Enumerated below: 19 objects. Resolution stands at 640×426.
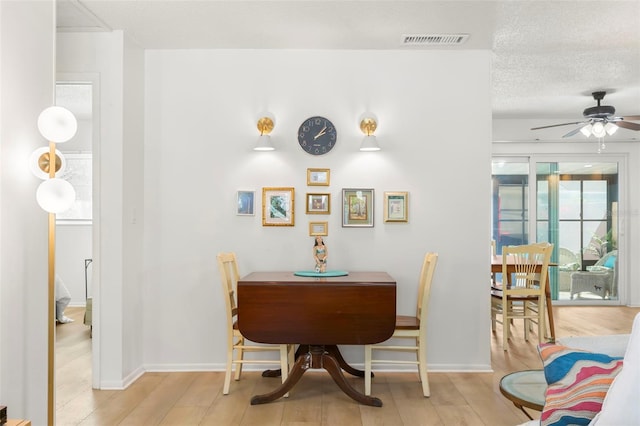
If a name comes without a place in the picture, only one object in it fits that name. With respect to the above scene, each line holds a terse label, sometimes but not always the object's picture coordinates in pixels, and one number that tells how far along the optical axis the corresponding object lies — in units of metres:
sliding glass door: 6.58
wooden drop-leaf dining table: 3.03
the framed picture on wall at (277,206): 3.73
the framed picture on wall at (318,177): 3.74
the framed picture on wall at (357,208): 3.73
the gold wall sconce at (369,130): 3.60
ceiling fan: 5.05
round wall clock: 3.74
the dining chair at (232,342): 3.23
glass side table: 1.67
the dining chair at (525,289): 4.43
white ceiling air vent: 3.44
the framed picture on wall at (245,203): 3.72
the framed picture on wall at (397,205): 3.73
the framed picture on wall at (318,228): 3.74
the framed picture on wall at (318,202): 3.74
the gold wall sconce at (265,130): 3.61
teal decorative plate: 3.37
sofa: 1.29
